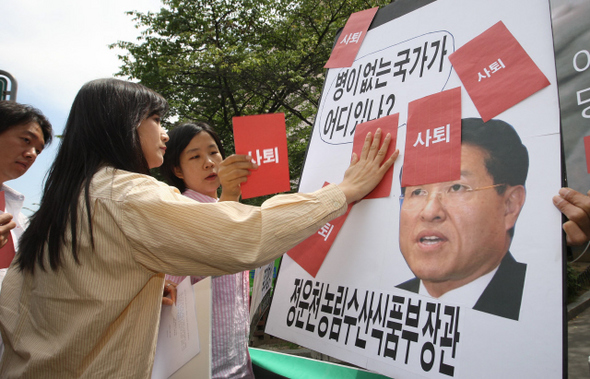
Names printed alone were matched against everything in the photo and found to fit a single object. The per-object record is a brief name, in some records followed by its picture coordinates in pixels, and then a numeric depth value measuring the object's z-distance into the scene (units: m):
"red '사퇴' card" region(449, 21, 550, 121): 1.05
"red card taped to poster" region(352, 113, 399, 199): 1.30
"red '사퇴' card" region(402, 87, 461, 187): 1.15
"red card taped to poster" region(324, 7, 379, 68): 1.61
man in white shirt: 2.04
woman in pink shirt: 1.47
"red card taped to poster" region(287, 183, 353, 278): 1.42
